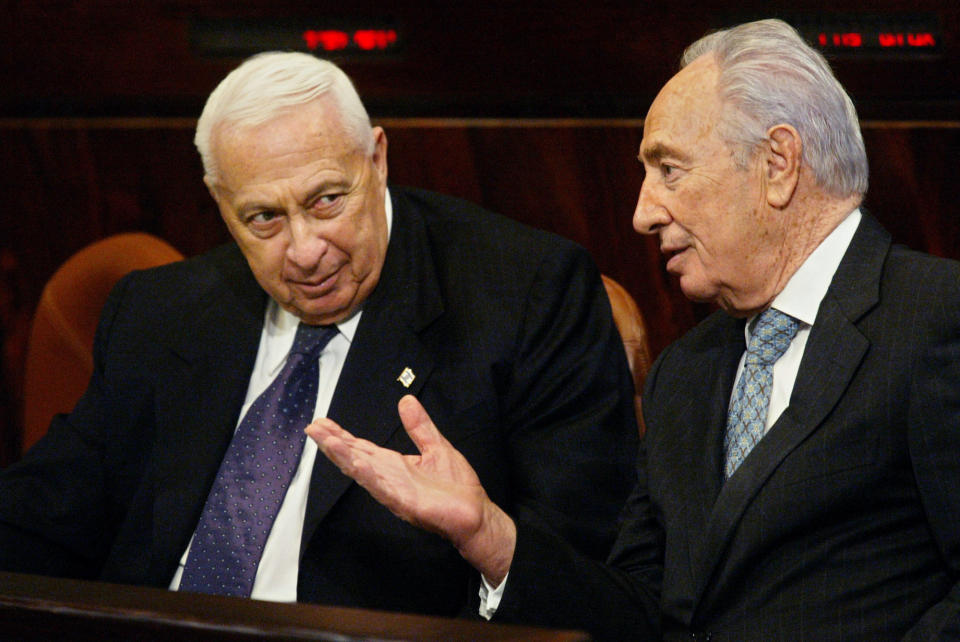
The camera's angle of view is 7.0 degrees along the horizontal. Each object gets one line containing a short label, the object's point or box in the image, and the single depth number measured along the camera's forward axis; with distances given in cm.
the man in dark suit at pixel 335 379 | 693
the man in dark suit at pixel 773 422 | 665
